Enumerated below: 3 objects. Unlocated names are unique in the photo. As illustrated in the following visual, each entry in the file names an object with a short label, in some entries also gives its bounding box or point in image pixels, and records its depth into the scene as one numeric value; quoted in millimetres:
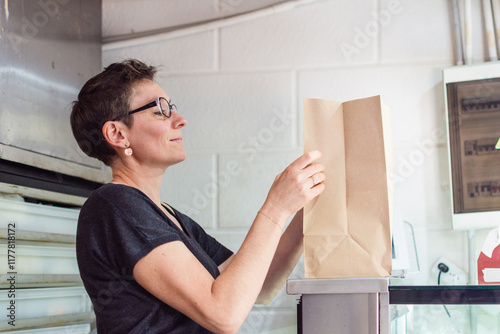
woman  1041
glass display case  1118
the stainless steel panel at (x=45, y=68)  1591
